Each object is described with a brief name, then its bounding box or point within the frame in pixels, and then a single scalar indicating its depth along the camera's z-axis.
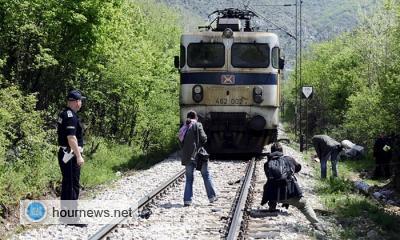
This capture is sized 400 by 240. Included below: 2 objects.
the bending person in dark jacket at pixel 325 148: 14.92
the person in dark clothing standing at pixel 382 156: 18.53
